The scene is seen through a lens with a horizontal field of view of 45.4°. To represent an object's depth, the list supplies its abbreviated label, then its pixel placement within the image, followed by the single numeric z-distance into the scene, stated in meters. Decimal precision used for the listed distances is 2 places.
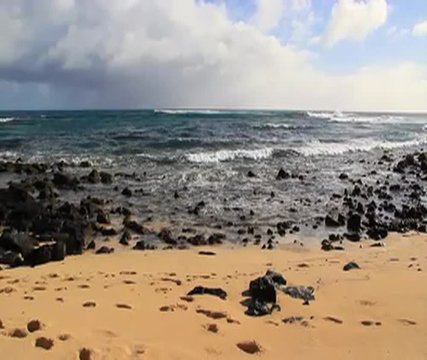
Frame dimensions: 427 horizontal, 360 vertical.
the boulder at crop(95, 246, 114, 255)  10.06
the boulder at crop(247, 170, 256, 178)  20.75
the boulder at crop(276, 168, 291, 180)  20.30
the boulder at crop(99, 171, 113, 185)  19.36
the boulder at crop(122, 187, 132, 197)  16.53
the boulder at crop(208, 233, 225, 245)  10.97
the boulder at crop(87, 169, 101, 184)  19.34
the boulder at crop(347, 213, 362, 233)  12.10
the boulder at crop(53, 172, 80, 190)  18.02
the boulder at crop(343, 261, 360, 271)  8.38
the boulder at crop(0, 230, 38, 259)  9.45
